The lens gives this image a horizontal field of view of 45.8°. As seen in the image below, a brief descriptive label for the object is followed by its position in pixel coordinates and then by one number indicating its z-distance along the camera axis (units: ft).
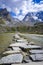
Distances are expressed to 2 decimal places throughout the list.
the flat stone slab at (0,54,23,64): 4.47
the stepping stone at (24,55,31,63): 4.70
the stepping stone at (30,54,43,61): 4.92
